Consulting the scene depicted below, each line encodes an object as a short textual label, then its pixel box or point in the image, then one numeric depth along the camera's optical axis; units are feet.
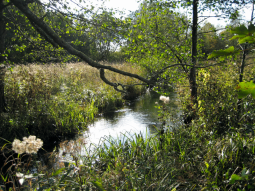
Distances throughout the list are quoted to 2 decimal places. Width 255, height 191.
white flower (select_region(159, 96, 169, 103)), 12.01
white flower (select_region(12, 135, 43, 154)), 5.19
